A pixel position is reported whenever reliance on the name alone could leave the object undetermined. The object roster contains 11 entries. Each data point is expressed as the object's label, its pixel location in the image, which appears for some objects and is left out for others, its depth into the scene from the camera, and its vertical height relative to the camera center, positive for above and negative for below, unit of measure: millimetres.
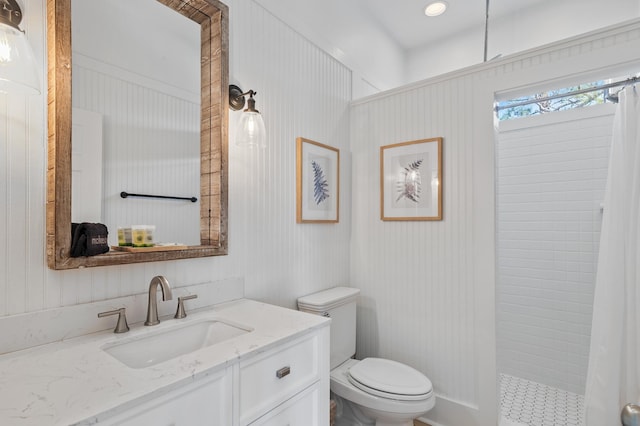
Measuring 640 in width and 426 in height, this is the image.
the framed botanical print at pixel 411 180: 1982 +213
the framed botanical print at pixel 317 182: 1913 +201
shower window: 2297 +827
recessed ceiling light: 2420 +1555
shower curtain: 1425 -345
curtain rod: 1599 +781
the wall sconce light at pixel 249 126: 1491 +410
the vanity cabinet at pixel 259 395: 764 -503
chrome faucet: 1122 -284
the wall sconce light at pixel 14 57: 872 +431
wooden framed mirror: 994 +283
